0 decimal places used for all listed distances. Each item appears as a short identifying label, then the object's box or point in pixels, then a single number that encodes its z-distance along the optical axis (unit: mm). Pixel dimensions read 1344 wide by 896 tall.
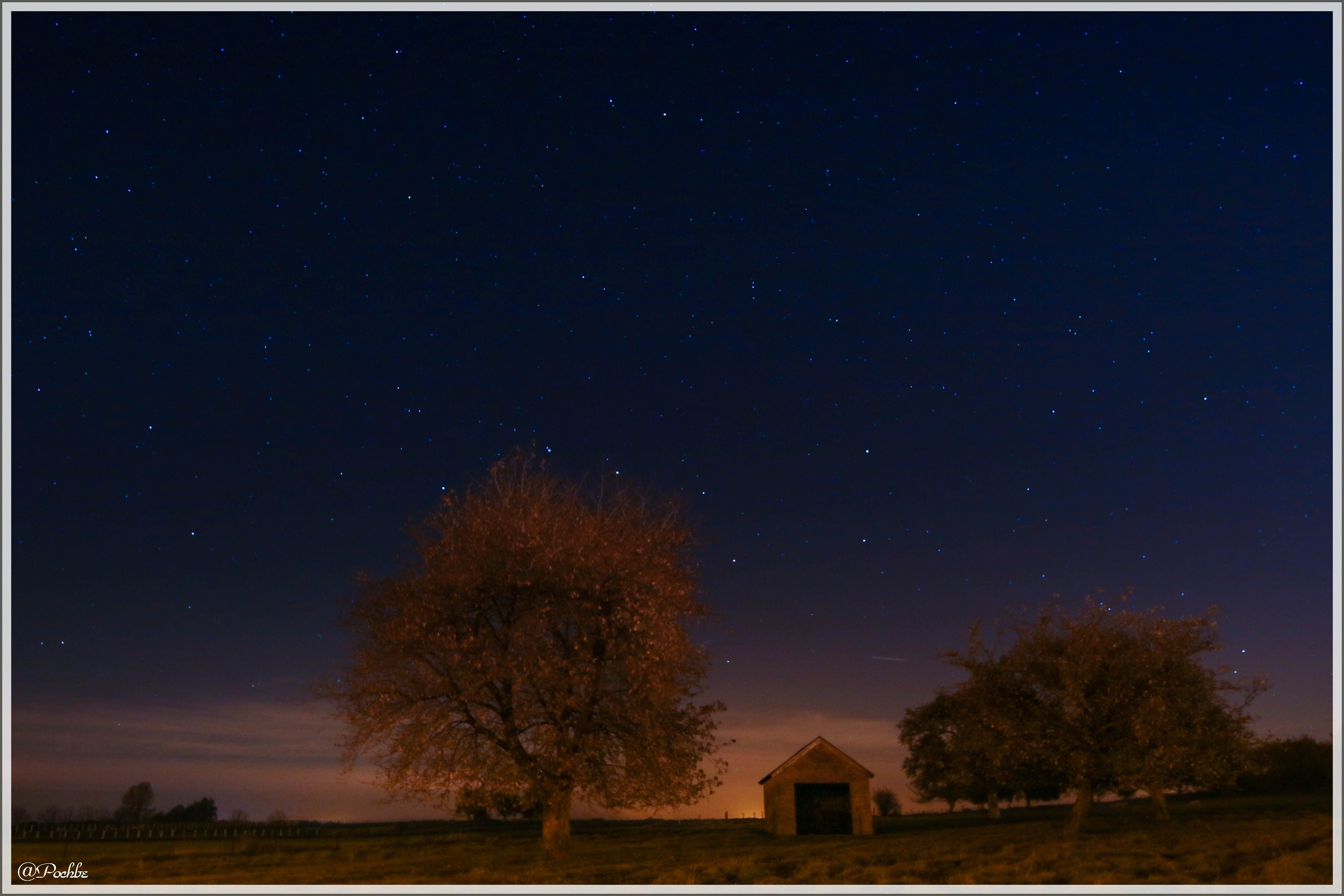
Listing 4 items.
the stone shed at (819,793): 46188
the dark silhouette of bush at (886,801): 89062
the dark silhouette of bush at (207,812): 66562
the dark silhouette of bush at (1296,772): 71438
